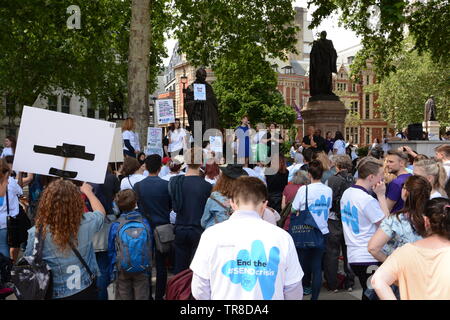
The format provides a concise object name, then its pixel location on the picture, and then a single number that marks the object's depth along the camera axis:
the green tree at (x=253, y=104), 65.44
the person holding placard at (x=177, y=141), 14.27
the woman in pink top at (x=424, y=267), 3.10
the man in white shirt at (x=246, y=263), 3.13
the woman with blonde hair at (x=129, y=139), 12.30
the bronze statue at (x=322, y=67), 19.25
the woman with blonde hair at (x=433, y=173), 5.57
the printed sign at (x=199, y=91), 12.77
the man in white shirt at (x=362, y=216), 5.22
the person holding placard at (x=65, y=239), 4.07
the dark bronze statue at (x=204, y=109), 13.81
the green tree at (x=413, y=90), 52.35
